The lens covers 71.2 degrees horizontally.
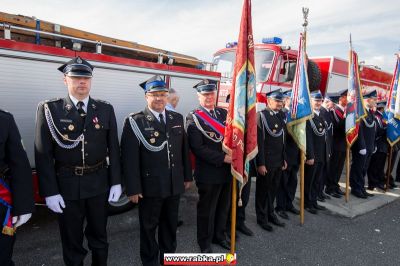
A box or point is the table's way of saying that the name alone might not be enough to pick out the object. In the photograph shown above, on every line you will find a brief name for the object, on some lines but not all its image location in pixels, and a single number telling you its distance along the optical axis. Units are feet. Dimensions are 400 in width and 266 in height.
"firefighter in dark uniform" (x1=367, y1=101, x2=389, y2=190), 18.88
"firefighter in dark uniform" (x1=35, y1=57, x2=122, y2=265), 7.13
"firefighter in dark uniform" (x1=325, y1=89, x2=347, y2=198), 16.63
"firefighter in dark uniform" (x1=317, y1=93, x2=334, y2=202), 15.12
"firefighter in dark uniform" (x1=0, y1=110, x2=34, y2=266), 5.94
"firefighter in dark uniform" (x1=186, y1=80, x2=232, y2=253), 9.56
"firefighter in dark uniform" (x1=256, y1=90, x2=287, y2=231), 11.78
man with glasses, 8.25
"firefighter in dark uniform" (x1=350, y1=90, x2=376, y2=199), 17.26
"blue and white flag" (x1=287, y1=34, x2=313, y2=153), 12.67
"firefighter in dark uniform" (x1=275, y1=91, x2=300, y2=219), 13.50
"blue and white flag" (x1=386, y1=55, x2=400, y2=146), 18.24
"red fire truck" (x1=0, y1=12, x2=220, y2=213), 8.73
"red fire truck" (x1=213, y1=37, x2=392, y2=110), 21.18
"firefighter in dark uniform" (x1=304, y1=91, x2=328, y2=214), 14.34
